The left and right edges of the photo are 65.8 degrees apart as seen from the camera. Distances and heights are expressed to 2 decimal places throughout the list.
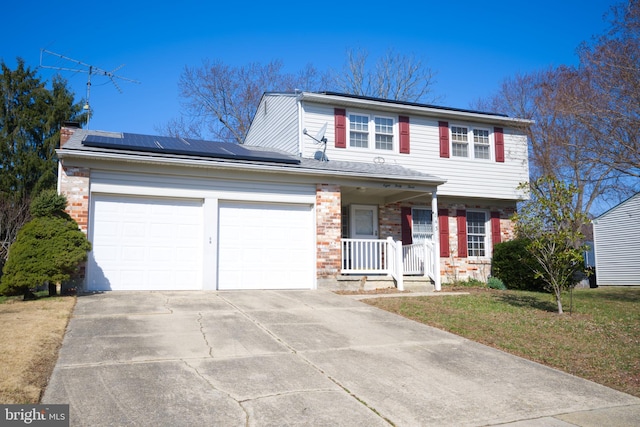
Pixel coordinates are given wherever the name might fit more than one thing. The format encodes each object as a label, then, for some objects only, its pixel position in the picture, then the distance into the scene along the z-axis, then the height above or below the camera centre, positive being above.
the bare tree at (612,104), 13.96 +4.49
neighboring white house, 23.25 +0.53
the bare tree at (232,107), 29.25 +8.89
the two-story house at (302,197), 11.17 +1.58
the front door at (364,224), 14.48 +0.98
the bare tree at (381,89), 29.00 +9.78
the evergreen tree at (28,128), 25.14 +6.84
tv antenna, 18.85 +7.05
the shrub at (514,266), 15.50 -0.37
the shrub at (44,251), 9.29 +0.08
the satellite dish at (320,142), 15.24 +3.48
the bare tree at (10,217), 19.92 +1.64
